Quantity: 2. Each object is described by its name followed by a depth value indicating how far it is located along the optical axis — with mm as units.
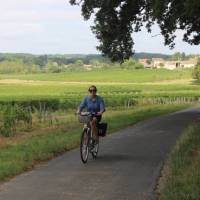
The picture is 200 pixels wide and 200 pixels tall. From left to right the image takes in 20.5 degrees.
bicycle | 12750
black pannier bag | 13672
